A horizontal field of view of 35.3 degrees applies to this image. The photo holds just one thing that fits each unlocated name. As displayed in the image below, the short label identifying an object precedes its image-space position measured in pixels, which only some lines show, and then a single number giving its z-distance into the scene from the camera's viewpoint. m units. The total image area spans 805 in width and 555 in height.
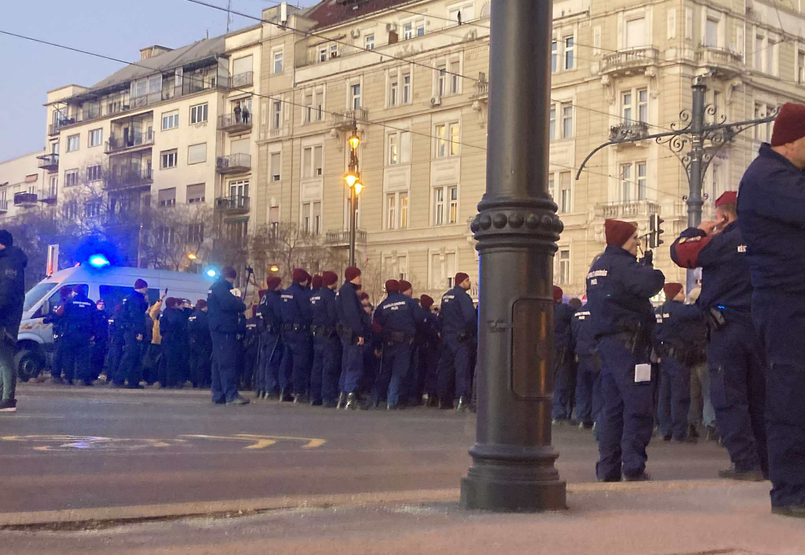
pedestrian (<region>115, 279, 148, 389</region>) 24.80
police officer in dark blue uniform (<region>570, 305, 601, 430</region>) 15.60
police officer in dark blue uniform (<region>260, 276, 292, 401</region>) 20.73
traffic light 32.50
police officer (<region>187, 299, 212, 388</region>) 24.88
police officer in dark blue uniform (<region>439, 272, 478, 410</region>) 18.97
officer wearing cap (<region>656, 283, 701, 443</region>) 14.84
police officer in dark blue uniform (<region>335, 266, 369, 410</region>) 18.67
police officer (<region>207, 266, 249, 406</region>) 18.05
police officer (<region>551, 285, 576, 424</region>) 17.78
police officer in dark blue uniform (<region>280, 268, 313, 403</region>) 19.91
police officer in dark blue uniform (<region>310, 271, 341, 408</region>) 19.20
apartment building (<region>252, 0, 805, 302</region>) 50.66
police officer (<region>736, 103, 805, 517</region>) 6.38
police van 27.64
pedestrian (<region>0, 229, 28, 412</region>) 13.47
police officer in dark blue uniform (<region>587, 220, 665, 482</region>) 8.82
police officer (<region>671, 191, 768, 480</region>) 8.72
